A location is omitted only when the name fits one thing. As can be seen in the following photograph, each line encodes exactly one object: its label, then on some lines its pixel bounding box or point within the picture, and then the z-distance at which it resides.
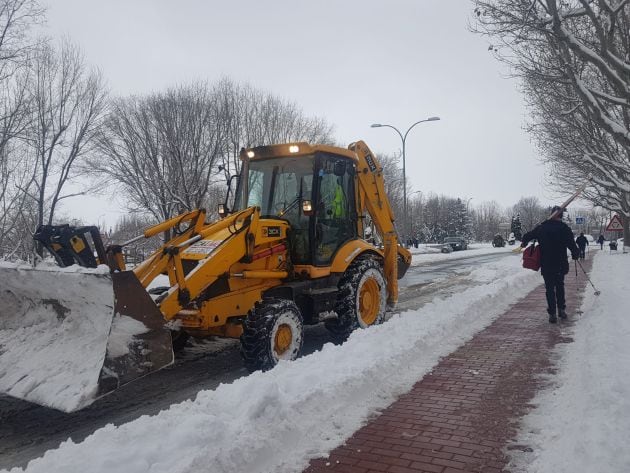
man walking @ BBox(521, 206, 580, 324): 7.99
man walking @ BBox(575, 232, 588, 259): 26.16
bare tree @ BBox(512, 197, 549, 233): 102.36
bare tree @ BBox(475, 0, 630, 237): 8.60
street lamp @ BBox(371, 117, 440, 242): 30.70
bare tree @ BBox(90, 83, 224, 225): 25.17
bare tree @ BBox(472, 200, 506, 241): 103.06
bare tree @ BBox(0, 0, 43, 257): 13.27
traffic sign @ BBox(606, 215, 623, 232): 27.47
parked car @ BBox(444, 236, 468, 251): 47.47
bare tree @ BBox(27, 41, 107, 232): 17.98
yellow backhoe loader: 4.34
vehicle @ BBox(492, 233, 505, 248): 53.88
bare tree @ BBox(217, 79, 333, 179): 26.05
